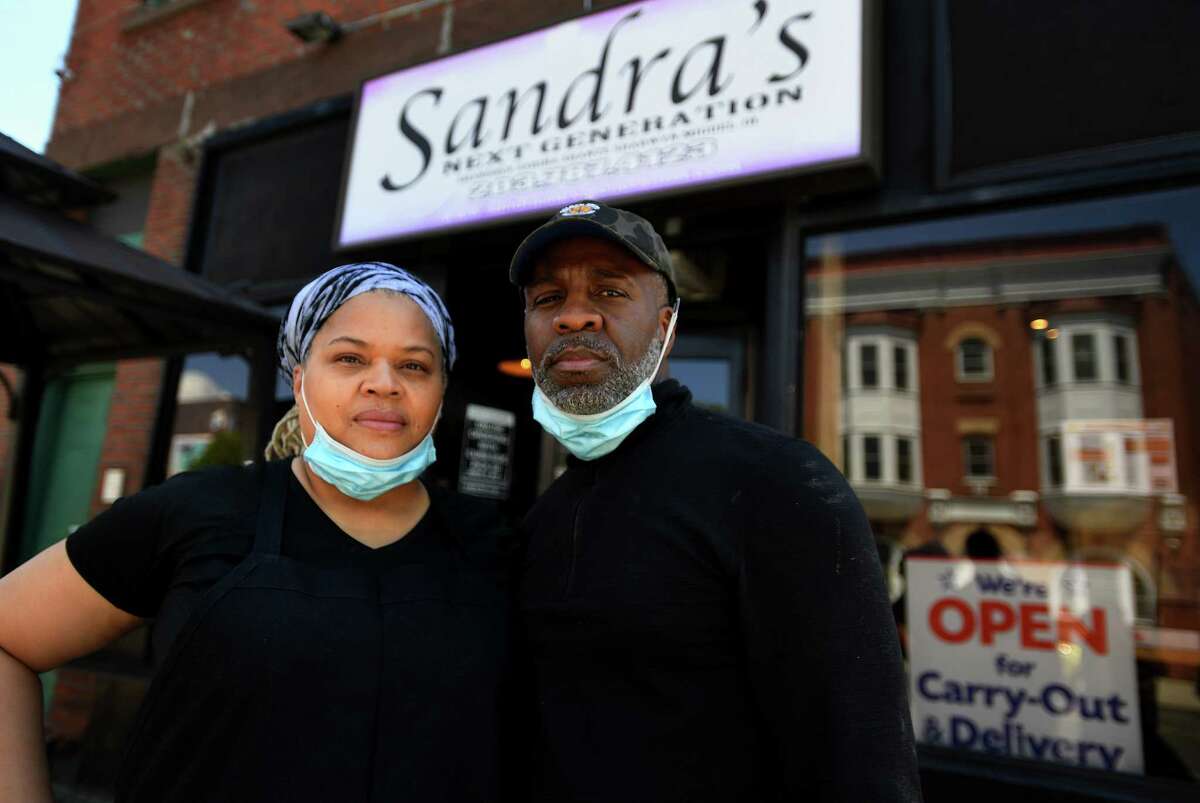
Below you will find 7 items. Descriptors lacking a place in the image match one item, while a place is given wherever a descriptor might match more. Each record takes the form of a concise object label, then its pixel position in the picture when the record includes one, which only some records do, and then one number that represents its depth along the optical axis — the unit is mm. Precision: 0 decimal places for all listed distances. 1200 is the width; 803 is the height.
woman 1397
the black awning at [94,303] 3168
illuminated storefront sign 3398
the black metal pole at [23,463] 5051
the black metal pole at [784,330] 3555
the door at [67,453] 5863
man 1301
